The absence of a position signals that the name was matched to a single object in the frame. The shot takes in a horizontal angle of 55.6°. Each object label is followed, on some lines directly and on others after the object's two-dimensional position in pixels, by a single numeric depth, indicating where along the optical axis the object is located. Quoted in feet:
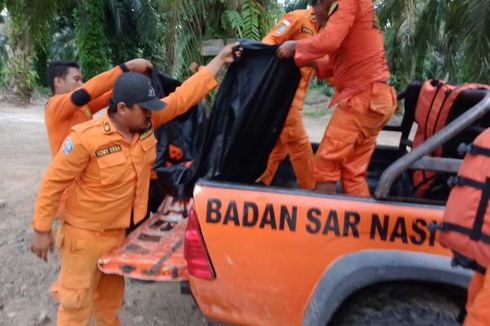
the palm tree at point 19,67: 53.78
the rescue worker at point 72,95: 9.50
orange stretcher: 7.80
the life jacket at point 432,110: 8.84
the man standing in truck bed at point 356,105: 9.06
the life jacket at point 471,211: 4.83
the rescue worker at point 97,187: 7.70
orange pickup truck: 6.24
